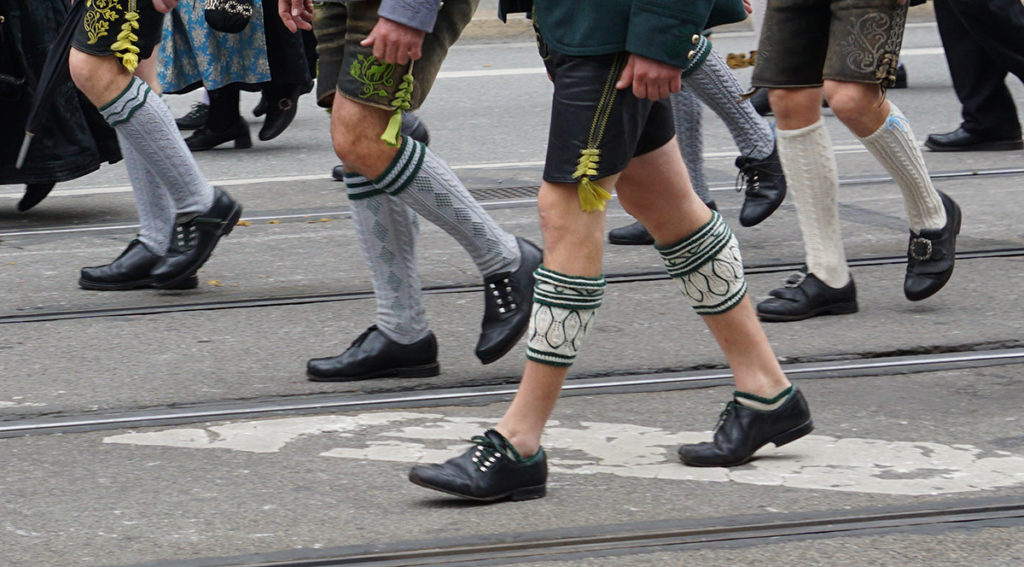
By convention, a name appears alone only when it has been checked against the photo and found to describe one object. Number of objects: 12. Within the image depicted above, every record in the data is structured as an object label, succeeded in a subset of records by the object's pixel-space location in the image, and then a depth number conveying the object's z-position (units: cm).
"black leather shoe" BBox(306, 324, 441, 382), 879
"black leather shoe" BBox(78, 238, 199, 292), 1111
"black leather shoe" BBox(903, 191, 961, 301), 995
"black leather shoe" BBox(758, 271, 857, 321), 994
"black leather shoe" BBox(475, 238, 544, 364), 848
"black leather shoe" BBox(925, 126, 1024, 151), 1603
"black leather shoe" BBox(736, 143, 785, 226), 1203
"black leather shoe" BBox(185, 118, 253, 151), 1736
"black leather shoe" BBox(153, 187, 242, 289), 1081
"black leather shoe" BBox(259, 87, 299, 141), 1761
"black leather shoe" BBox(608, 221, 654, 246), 1229
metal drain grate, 1441
